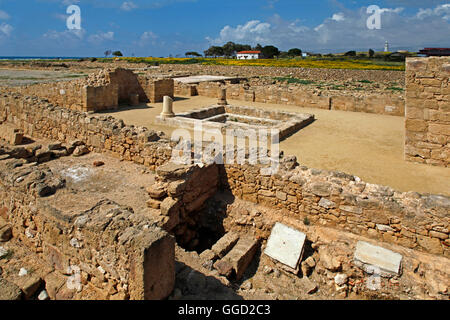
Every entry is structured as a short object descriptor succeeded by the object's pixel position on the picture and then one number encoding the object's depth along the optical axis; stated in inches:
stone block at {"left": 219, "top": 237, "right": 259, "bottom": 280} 198.5
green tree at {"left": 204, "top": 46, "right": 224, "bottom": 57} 3681.1
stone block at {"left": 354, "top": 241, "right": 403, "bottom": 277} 180.5
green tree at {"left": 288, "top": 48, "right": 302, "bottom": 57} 2952.8
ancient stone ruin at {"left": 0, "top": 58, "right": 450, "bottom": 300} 130.9
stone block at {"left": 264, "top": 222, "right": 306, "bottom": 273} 200.1
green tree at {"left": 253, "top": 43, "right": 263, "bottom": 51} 3454.7
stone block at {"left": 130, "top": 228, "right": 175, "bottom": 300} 114.7
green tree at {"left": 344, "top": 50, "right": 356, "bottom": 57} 2544.3
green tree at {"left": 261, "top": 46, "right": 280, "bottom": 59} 3165.1
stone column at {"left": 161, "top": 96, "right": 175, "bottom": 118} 492.7
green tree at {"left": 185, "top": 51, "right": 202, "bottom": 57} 3438.7
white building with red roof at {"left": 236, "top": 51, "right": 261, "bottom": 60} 3018.9
